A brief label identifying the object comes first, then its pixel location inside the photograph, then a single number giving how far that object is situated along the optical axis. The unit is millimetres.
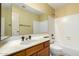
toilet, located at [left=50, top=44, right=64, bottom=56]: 1514
